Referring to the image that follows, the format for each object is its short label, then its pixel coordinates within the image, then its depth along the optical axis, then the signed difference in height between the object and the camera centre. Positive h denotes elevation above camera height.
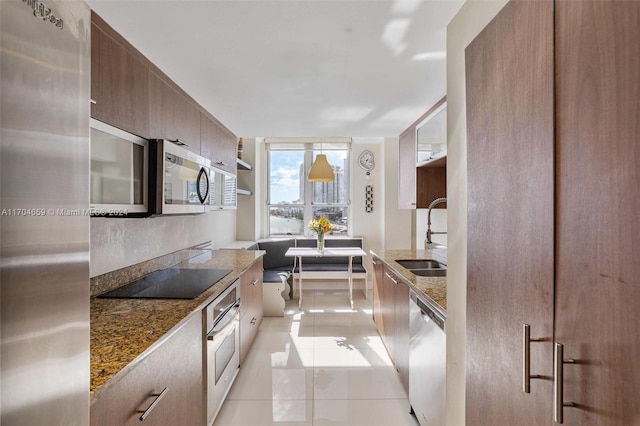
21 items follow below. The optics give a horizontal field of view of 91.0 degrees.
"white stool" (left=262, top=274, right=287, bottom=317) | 3.85 -1.07
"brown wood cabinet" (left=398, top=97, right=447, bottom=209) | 2.97 +0.33
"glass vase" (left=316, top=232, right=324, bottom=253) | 4.46 -0.42
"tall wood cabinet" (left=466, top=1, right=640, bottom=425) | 0.56 +0.00
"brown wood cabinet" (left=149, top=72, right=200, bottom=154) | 1.79 +0.63
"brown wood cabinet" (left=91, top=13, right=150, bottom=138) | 1.30 +0.60
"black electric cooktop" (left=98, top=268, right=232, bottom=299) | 1.75 -0.46
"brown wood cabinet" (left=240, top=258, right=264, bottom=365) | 2.62 -0.88
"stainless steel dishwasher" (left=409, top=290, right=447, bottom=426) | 1.56 -0.83
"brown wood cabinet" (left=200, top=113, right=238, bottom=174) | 2.69 +0.66
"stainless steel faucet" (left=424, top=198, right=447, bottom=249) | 2.56 -0.17
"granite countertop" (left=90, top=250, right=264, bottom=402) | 0.96 -0.47
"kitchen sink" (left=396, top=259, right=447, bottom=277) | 2.88 -0.48
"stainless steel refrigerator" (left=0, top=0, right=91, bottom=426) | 0.39 +0.00
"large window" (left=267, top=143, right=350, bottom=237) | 5.61 +0.34
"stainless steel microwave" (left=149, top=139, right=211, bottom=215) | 1.68 +0.19
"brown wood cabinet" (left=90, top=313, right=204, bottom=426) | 0.96 -0.66
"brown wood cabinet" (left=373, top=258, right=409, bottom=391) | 2.23 -0.87
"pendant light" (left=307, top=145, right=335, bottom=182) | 4.37 +0.56
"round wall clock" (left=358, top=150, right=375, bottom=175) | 5.36 +0.88
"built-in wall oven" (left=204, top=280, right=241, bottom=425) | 1.77 -0.86
